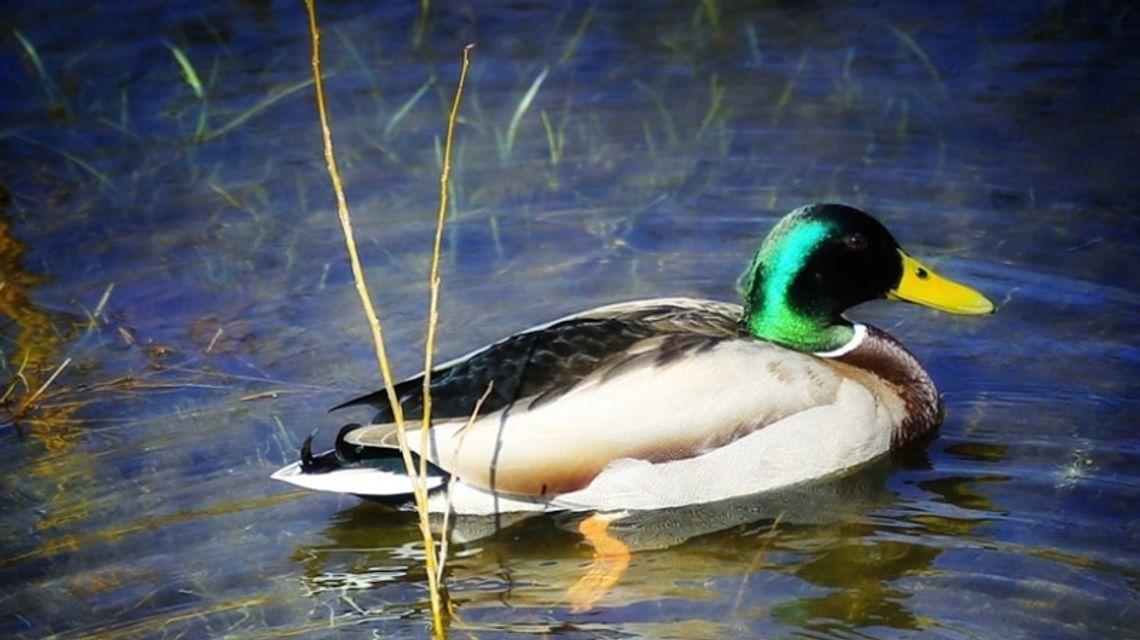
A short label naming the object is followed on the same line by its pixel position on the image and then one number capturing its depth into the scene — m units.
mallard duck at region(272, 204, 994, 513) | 12.78
